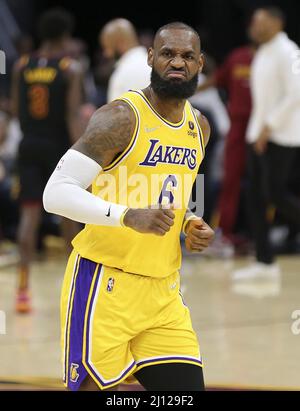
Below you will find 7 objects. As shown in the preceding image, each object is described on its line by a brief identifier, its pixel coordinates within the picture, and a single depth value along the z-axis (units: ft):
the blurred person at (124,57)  42.88
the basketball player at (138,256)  21.31
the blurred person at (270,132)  47.70
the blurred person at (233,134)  57.11
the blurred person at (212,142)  60.03
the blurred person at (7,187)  60.90
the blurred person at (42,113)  43.73
